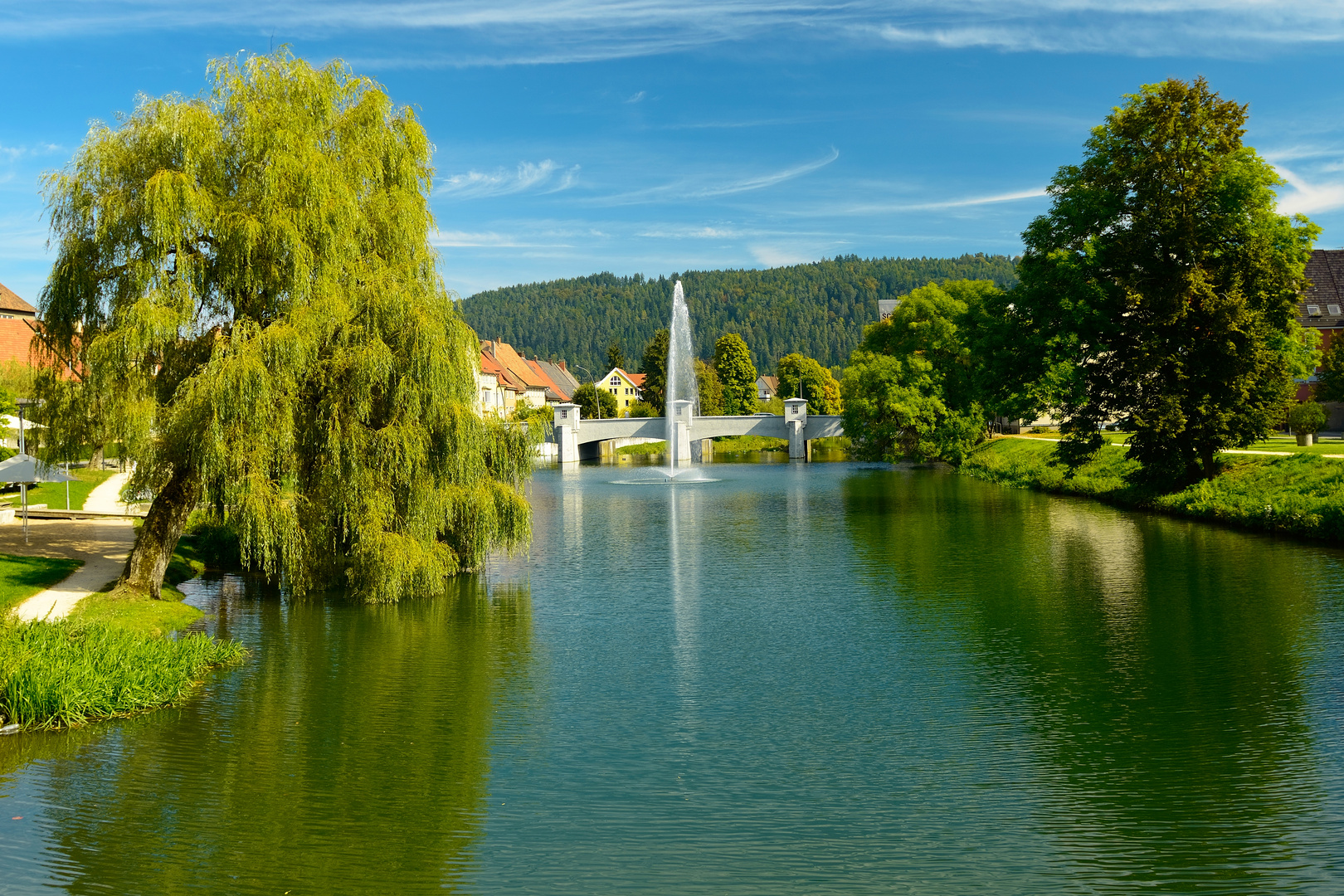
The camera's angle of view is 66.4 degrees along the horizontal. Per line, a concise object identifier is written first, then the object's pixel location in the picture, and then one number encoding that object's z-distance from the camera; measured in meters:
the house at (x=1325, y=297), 67.50
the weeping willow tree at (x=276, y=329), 18.64
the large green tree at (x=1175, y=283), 32.28
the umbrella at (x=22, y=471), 25.17
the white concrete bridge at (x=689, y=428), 80.00
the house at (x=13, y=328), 50.81
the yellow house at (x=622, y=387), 152.25
